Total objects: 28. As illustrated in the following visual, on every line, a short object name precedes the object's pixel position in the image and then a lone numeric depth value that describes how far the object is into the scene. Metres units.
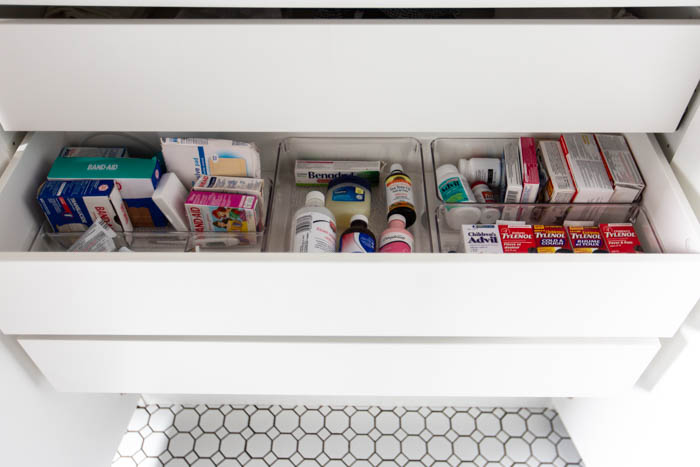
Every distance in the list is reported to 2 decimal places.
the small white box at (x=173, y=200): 0.88
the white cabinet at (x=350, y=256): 0.70
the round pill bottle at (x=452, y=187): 0.94
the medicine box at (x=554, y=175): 0.89
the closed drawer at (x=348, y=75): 0.69
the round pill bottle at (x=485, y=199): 0.94
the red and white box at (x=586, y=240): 0.86
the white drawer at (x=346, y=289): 0.73
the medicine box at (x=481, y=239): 0.86
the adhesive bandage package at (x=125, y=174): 0.87
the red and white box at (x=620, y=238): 0.85
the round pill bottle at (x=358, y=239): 0.87
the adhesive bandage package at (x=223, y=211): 0.88
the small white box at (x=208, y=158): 0.90
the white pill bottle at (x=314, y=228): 0.86
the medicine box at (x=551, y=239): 0.87
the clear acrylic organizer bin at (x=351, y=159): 0.99
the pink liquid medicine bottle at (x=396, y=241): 0.87
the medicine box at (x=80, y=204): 0.85
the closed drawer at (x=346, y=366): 0.87
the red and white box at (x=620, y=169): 0.87
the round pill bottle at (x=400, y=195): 0.94
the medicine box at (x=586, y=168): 0.88
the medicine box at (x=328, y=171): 1.00
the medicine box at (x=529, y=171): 0.90
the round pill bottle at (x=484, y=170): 0.98
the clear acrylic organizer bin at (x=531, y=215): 0.89
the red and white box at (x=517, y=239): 0.87
